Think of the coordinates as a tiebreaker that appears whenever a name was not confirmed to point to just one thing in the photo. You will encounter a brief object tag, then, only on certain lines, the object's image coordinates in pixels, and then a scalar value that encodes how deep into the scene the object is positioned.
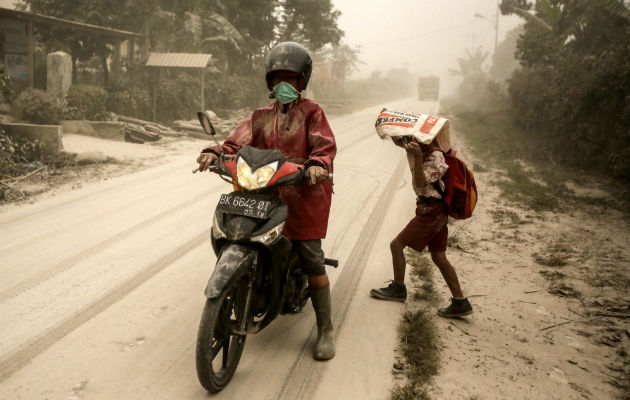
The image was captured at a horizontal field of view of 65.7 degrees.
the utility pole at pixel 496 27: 40.70
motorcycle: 2.70
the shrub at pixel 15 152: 8.22
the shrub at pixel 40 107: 12.81
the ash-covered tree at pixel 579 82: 10.01
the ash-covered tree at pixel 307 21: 25.84
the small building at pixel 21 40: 15.33
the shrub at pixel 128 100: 15.73
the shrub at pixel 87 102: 13.77
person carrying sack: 3.59
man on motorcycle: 3.24
